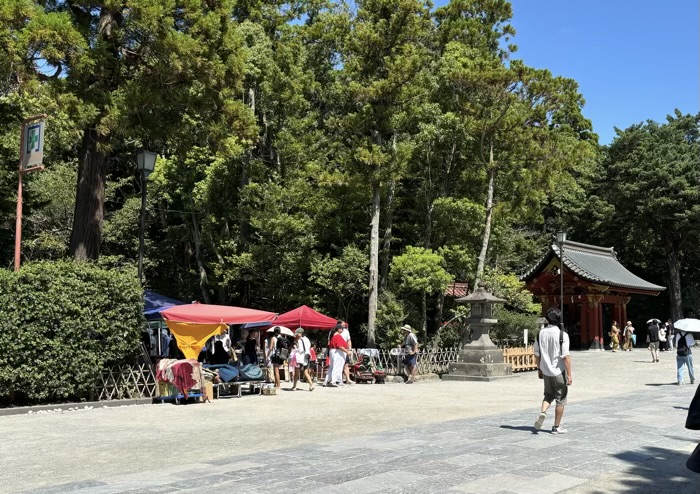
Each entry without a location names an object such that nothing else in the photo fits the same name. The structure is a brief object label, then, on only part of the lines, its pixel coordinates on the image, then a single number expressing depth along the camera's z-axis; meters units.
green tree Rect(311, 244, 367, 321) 23.92
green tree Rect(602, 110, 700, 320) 37.59
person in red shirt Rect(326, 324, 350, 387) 17.58
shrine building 33.34
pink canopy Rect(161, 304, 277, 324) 13.94
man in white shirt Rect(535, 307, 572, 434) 8.47
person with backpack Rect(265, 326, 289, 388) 16.41
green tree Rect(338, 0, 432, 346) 21.38
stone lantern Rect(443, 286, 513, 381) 19.39
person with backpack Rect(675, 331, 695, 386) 15.92
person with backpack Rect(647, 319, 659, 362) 24.45
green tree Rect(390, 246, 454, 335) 21.61
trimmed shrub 11.80
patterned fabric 13.05
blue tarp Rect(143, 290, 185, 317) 16.12
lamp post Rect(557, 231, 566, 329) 24.84
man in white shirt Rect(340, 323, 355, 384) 17.72
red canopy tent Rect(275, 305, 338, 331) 19.33
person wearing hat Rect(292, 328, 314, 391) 16.48
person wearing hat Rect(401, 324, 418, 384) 18.53
